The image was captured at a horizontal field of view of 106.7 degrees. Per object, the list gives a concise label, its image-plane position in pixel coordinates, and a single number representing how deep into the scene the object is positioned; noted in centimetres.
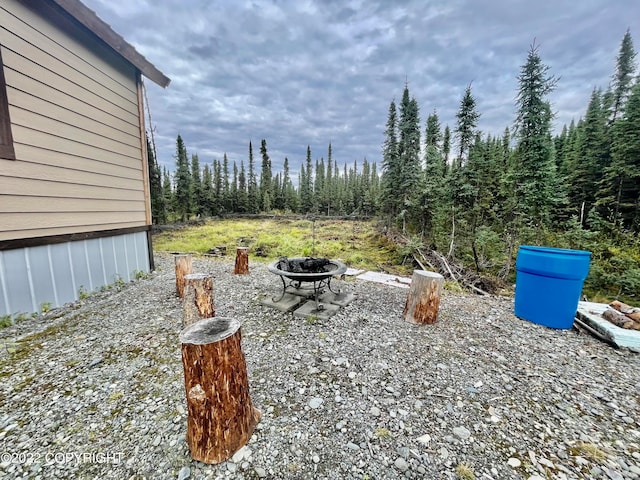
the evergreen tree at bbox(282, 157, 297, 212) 3416
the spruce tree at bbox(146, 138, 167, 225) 1365
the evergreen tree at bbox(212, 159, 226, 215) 2623
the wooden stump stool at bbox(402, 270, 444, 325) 321
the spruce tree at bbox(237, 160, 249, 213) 2856
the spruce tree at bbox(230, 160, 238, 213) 2851
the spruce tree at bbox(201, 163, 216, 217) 2476
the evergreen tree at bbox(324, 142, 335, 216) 3225
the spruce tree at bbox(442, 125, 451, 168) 1708
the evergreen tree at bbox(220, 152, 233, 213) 2767
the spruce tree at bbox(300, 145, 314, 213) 3241
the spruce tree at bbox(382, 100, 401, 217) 1302
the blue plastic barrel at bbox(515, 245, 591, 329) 297
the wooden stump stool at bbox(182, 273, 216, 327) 294
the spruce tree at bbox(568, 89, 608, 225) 1370
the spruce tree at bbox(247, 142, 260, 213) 2903
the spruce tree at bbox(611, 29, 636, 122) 1362
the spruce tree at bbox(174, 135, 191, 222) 2023
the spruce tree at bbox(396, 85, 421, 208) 1167
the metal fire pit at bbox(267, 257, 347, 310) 327
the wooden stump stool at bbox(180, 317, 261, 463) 136
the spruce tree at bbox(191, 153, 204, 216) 2298
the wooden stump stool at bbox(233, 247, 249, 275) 557
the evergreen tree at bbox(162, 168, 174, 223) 2080
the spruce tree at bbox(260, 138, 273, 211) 3128
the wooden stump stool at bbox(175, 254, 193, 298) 405
